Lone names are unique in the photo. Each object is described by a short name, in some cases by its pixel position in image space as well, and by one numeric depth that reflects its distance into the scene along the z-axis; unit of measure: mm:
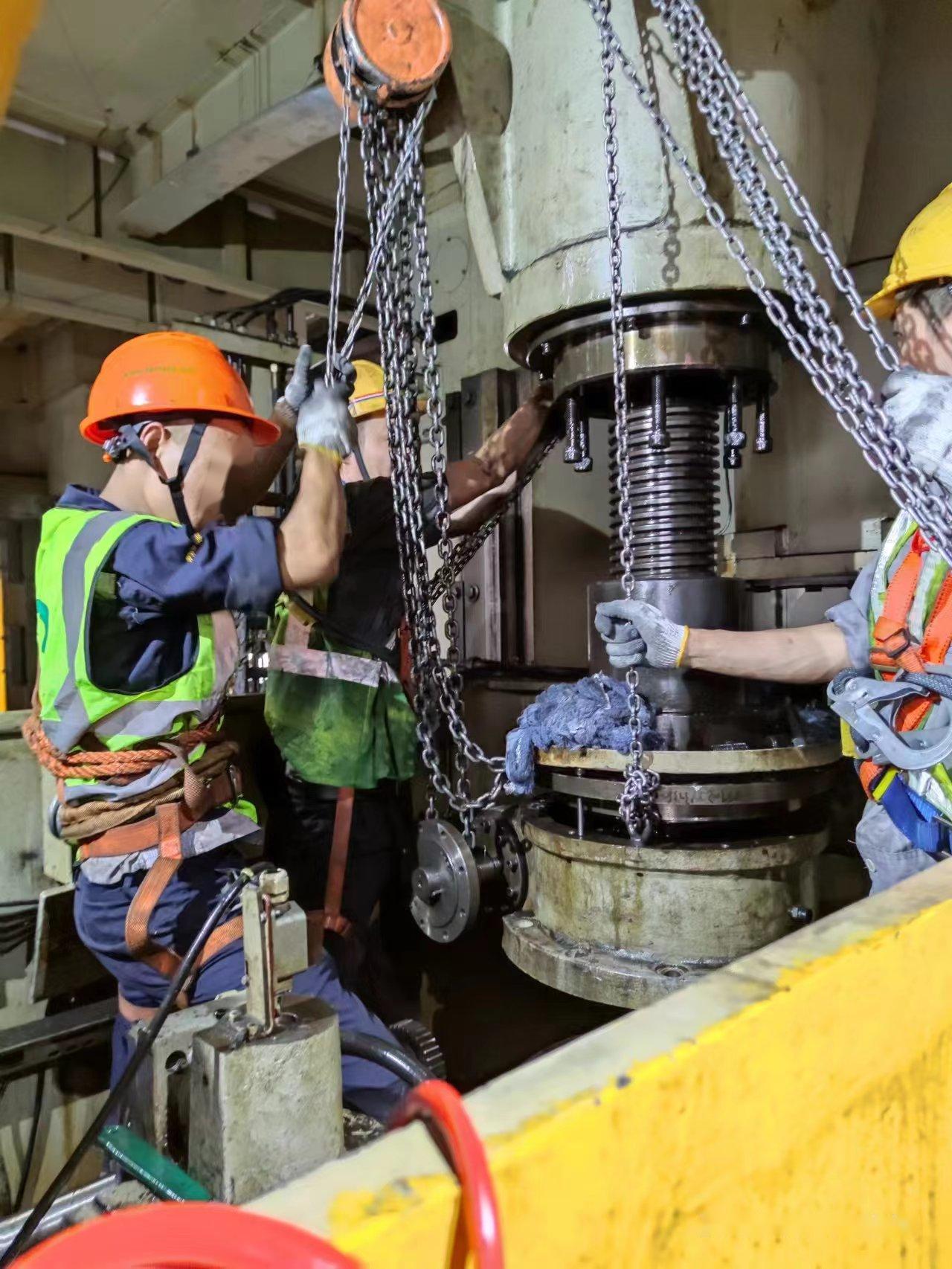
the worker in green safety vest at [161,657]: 1646
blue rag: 1915
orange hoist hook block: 1725
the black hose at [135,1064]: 1111
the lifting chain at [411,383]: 1841
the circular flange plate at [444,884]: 2031
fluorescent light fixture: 4312
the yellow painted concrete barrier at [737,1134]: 614
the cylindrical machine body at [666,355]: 1799
